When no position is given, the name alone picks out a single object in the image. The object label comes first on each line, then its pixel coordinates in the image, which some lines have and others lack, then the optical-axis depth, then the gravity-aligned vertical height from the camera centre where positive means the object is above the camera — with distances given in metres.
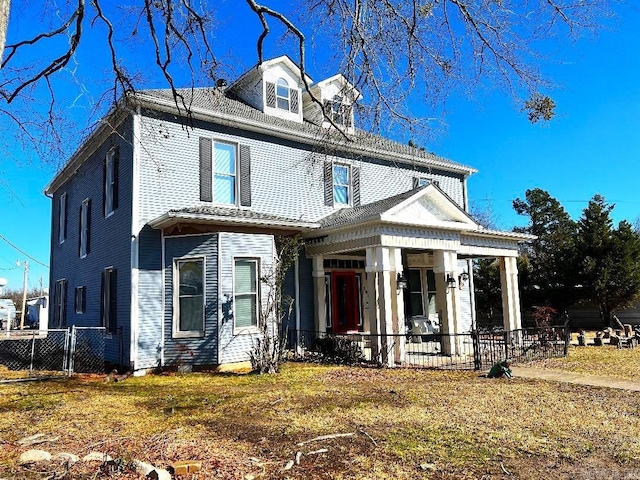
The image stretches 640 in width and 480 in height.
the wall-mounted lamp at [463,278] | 17.05 +0.67
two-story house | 12.23 +1.94
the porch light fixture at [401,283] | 14.16 +0.46
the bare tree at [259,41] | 5.96 +3.32
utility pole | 46.67 +3.54
